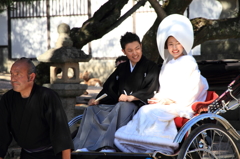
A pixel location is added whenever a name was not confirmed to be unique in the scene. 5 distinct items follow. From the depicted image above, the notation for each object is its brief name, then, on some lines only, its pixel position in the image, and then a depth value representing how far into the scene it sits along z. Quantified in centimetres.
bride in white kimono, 867
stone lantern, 1442
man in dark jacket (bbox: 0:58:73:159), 757
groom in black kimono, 924
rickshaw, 823
